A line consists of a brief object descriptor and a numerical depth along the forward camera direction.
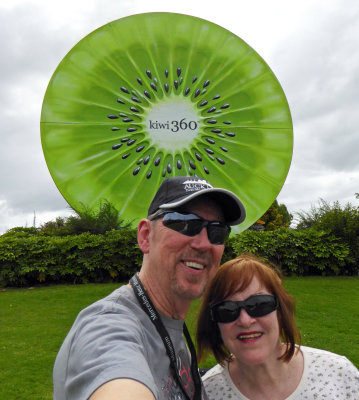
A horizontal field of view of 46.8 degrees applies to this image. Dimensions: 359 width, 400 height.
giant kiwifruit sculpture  11.11
